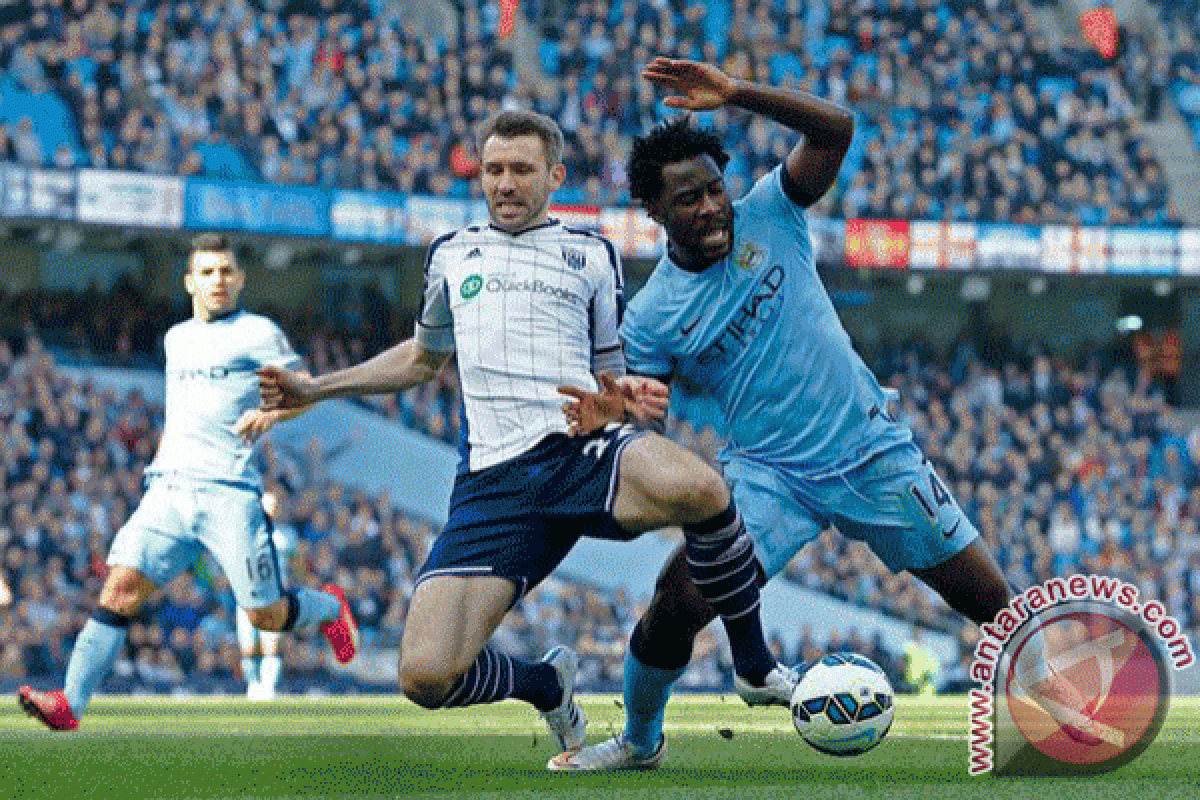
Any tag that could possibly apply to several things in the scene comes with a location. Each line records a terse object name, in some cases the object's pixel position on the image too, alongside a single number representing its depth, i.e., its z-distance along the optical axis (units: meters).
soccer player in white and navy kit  12.67
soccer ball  12.66
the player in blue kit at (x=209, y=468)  20.37
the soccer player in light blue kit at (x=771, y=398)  13.71
